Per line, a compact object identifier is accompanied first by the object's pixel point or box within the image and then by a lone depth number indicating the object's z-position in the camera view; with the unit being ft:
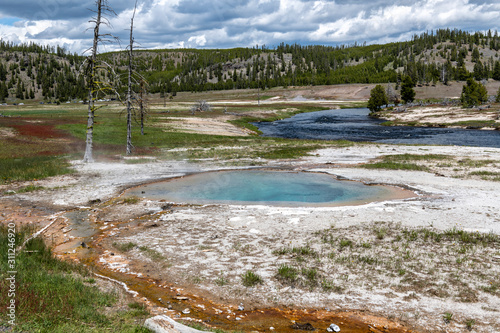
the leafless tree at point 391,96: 388.57
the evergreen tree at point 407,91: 371.15
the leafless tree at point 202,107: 307.48
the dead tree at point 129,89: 103.97
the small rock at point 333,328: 27.60
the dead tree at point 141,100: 124.03
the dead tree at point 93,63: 89.10
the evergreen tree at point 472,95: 289.94
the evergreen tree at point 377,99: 342.85
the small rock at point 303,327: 27.78
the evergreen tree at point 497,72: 558.85
